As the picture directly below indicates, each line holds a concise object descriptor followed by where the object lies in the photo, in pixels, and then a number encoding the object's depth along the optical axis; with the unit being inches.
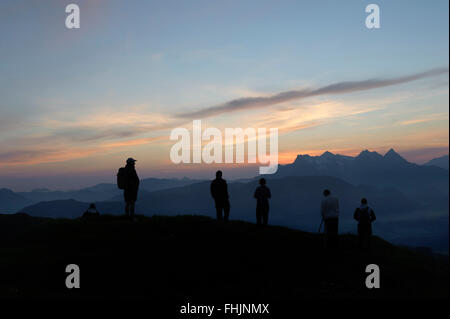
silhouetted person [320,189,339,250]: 922.1
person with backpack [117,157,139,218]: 972.6
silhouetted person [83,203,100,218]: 1193.5
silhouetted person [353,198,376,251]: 1008.2
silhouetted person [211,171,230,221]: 1024.9
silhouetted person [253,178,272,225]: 1043.4
